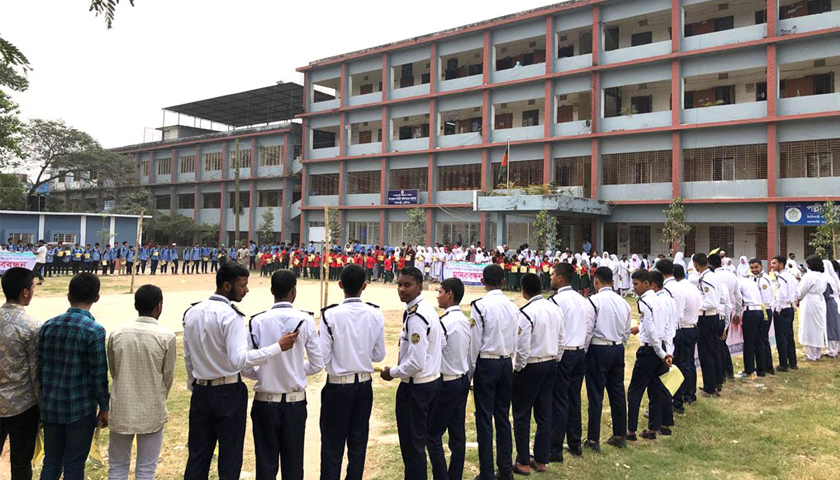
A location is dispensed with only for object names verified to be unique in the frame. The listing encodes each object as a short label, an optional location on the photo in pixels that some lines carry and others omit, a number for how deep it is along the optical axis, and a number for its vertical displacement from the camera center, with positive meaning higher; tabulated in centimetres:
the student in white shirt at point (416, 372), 414 -91
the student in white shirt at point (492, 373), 468 -104
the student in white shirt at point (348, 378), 402 -94
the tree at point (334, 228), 3350 +174
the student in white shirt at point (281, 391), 384 -99
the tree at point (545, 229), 2242 +123
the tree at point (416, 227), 3036 +169
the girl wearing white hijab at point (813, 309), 934 -87
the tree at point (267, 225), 3747 +207
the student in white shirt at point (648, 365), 579 -117
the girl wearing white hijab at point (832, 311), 955 -90
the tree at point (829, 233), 1866 +101
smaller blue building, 2922 +140
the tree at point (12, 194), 3569 +398
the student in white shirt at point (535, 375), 496 -112
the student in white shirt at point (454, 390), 444 -113
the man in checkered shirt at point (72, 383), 368 -92
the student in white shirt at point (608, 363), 555 -111
